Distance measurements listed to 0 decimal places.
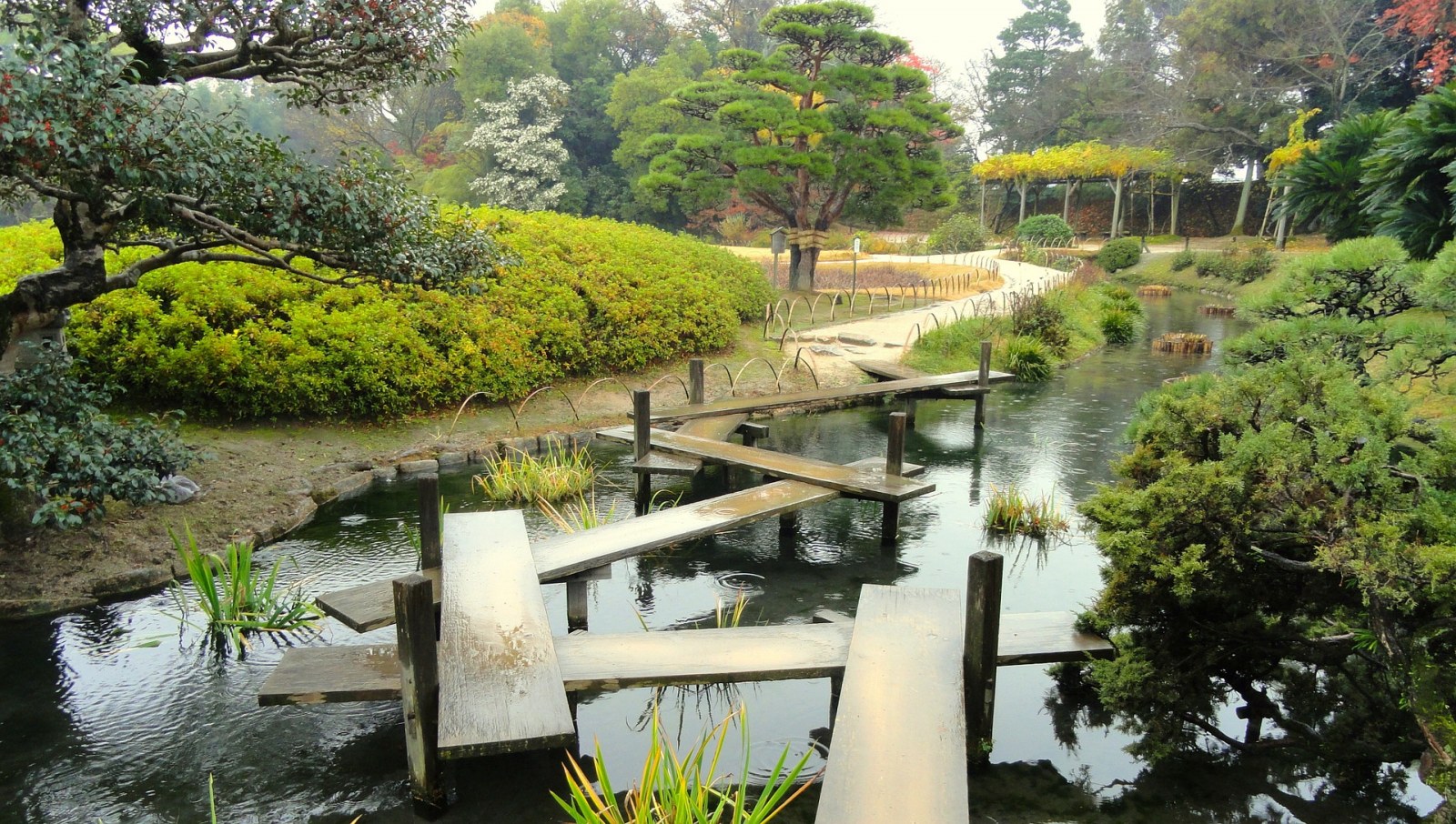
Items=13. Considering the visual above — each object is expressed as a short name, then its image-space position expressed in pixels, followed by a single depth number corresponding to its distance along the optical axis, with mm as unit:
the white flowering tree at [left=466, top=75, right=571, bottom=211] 31203
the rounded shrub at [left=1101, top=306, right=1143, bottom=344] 18328
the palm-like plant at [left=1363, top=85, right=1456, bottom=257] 12406
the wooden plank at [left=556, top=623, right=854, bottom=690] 4043
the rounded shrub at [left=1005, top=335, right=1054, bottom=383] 14461
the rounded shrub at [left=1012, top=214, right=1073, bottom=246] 34219
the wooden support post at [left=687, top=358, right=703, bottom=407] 10039
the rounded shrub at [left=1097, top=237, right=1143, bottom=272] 31172
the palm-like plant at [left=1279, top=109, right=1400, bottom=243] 19000
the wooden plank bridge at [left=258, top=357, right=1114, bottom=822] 3467
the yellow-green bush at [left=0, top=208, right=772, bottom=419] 8578
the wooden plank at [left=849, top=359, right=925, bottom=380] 12648
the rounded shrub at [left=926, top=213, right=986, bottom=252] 34406
